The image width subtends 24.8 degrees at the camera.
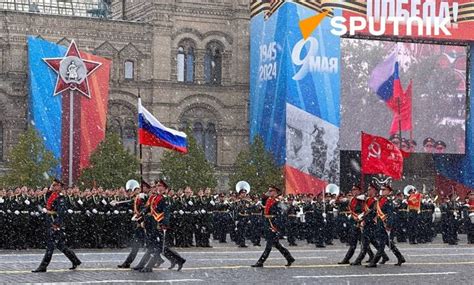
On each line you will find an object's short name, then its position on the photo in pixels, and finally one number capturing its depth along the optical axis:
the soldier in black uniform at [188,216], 30.19
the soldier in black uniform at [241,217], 31.55
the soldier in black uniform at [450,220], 35.22
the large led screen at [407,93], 55.03
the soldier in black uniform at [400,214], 35.19
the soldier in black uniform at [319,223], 32.78
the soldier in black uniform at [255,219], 31.61
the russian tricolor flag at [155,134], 23.58
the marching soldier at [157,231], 20.95
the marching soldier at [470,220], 33.94
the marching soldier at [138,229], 21.66
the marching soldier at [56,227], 20.33
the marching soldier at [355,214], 23.83
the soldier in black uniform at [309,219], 34.29
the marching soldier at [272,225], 22.66
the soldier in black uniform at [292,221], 33.34
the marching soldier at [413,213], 35.22
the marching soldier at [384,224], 23.09
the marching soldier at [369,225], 23.28
